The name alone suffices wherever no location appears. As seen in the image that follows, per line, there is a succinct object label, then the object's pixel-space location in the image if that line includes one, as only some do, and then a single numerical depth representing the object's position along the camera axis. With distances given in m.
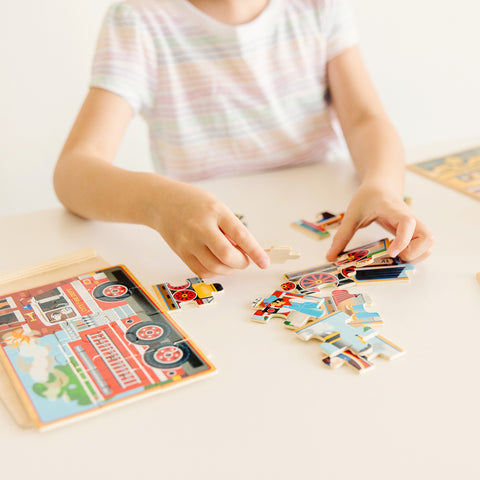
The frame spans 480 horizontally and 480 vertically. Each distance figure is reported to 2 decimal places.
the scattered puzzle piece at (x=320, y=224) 0.85
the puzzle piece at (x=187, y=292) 0.68
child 0.97
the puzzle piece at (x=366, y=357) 0.57
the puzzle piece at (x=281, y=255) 0.76
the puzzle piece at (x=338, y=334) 0.59
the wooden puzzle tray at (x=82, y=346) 0.53
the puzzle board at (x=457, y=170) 0.99
